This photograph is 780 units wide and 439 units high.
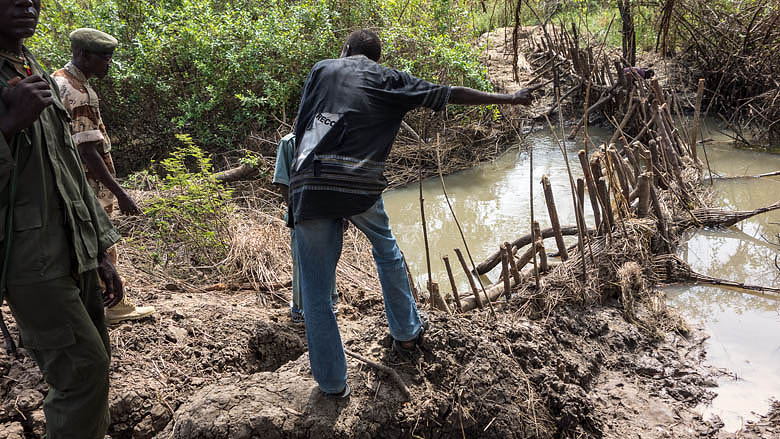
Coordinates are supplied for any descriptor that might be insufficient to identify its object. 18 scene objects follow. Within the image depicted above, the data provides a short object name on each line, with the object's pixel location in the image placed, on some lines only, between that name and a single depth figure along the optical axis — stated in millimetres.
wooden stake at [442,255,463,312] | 3277
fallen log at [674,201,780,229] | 5078
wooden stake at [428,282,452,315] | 3316
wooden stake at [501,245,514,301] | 3543
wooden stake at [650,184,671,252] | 4379
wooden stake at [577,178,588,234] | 3616
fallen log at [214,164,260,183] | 6316
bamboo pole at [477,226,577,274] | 4508
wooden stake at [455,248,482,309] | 3278
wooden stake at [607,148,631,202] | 4474
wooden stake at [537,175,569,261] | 3637
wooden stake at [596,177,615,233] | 3891
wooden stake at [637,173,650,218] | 4219
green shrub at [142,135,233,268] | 4293
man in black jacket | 2129
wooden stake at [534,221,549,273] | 3573
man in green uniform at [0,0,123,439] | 1633
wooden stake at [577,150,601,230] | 3879
